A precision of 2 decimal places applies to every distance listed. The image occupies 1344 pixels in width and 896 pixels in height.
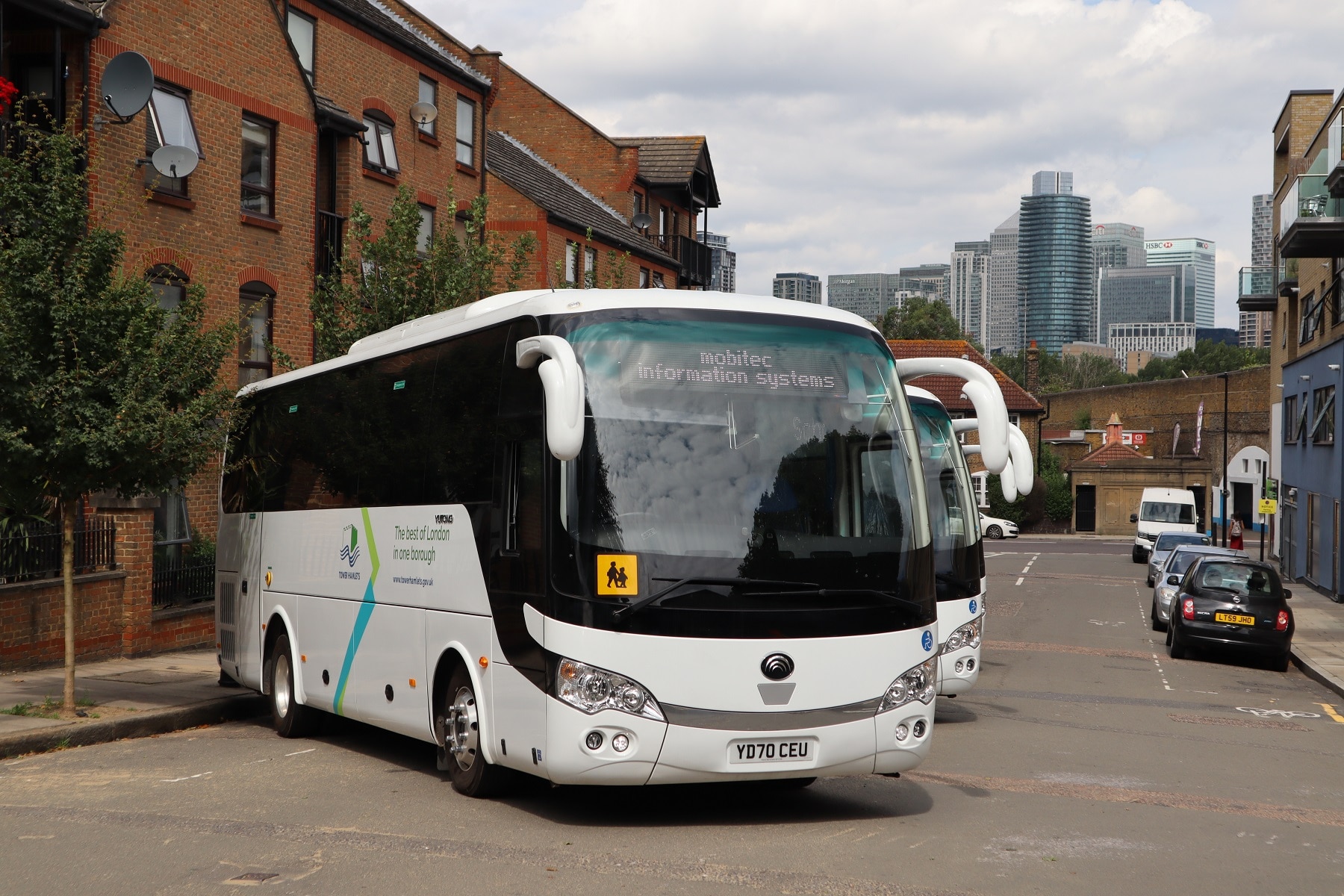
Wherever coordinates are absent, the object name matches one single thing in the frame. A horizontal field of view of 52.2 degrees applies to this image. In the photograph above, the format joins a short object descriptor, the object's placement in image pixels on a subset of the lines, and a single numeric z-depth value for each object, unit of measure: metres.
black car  21.39
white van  50.59
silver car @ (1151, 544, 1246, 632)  26.33
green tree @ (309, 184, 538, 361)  20.61
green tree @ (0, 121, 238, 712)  11.71
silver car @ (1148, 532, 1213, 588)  37.34
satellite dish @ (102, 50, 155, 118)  18.91
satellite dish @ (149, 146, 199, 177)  20.16
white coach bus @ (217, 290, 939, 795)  7.73
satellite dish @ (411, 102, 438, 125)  29.30
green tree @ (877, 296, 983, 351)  120.81
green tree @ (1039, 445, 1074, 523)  78.56
